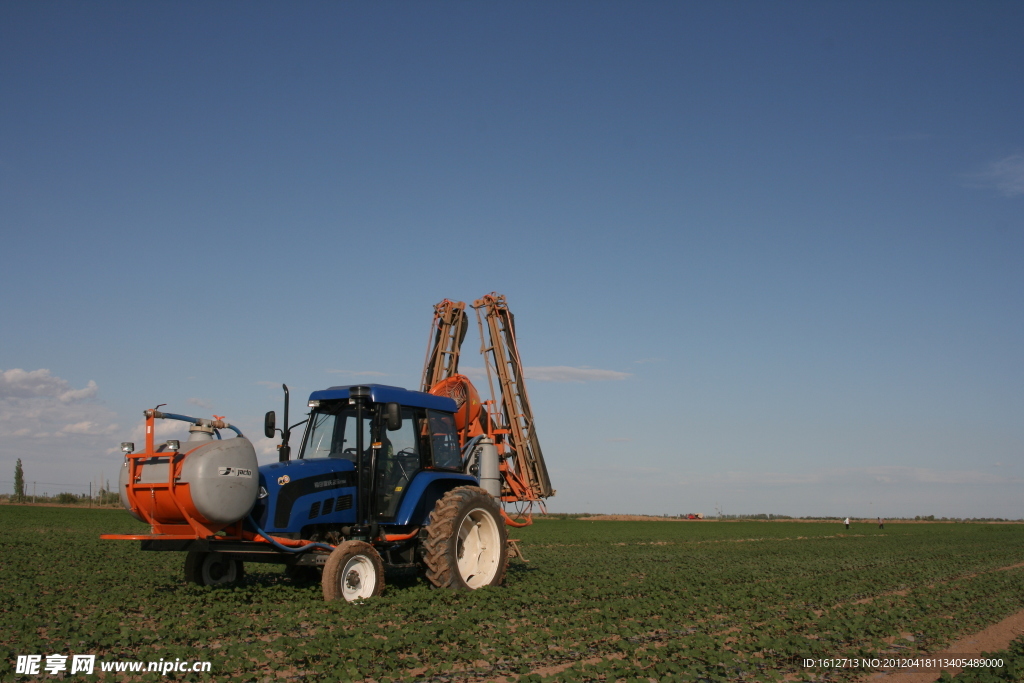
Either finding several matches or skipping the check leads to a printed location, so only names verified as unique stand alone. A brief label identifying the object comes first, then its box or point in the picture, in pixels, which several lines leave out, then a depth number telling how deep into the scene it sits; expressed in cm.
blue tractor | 948
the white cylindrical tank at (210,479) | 925
